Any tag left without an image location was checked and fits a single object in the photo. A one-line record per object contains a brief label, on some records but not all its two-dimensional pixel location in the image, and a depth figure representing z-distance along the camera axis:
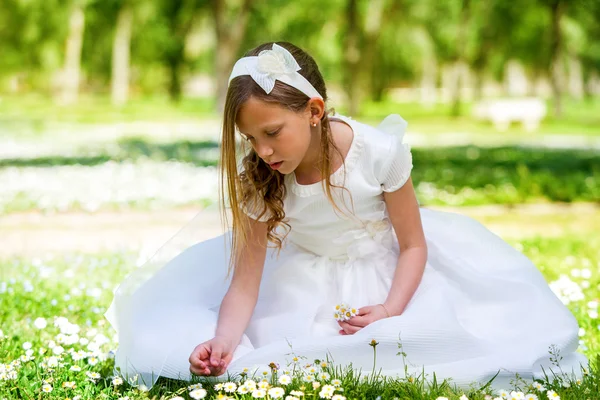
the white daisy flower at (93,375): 2.64
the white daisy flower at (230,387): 2.32
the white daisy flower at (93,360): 2.82
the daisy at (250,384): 2.33
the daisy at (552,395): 2.33
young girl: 2.59
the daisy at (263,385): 2.31
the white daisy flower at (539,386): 2.48
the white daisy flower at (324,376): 2.42
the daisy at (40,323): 3.11
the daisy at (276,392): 2.23
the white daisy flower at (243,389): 2.32
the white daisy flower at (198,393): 2.18
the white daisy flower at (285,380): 2.38
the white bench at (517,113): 21.36
